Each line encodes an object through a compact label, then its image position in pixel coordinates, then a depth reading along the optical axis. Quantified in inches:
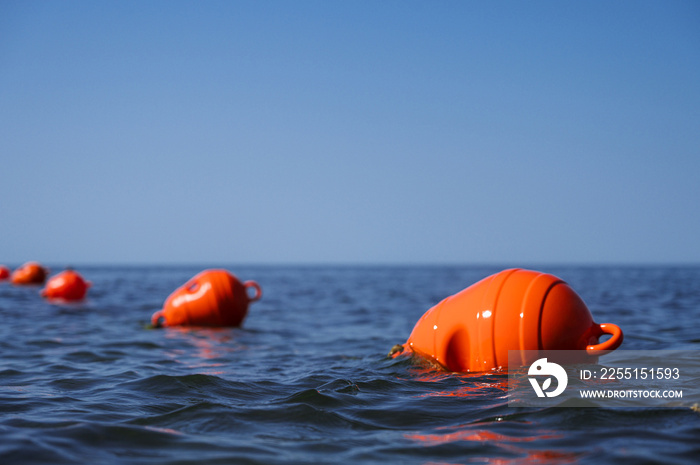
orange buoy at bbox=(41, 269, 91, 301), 642.8
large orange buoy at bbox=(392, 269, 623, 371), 176.2
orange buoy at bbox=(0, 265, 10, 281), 1150.9
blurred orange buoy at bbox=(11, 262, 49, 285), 1012.5
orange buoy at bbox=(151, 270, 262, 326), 372.2
